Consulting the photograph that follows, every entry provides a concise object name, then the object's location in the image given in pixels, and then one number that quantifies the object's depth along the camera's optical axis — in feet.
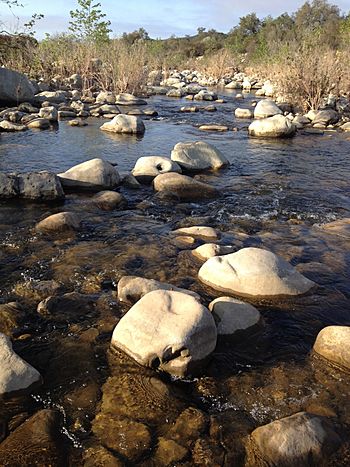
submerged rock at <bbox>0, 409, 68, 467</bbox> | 8.19
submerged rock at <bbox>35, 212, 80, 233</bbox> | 19.11
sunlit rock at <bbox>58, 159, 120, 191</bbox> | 24.93
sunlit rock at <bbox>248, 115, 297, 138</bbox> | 42.29
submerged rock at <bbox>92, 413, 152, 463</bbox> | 8.52
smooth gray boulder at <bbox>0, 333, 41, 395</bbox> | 9.61
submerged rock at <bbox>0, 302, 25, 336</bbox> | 12.14
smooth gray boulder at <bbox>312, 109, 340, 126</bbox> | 49.26
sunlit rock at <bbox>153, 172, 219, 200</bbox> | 24.75
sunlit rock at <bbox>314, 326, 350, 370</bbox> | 11.12
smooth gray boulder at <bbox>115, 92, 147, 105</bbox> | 62.23
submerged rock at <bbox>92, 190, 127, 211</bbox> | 22.61
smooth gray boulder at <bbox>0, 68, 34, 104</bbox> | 51.44
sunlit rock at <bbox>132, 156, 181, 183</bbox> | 27.14
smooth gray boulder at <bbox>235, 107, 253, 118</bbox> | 54.44
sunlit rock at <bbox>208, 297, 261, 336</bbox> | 12.18
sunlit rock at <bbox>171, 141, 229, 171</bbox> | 30.51
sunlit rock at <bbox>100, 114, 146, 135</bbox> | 42.27
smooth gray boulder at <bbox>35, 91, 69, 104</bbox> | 57.44
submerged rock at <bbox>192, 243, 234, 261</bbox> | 16.96
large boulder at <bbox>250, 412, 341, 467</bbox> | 8.29
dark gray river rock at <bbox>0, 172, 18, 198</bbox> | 22.78
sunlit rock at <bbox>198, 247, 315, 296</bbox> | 14.30
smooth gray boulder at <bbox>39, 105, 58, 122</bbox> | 46.01
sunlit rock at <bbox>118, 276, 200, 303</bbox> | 13.62
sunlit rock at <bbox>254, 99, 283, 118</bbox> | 53.01
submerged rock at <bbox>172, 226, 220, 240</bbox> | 19.22
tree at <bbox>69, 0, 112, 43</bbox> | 82.69
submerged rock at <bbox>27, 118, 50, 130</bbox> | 42.47
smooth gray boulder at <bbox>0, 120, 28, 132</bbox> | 40.61
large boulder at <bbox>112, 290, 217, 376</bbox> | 10.65
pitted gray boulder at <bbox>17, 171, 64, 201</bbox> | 22.91
